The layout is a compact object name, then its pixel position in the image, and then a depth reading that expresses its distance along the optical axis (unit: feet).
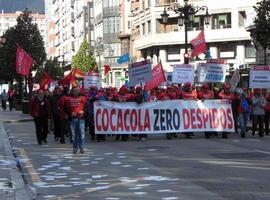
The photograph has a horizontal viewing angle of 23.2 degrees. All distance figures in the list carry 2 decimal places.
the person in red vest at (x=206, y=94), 73.46
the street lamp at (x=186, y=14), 107.86
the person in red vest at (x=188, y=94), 73.36
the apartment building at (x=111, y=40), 297.53
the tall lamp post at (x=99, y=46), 314.86
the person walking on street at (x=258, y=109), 72.49
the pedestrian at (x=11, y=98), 184.38
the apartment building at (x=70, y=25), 361.79
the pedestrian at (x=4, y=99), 182.24
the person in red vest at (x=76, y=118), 54.95
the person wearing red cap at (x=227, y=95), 73.42
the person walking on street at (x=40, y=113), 67.05
